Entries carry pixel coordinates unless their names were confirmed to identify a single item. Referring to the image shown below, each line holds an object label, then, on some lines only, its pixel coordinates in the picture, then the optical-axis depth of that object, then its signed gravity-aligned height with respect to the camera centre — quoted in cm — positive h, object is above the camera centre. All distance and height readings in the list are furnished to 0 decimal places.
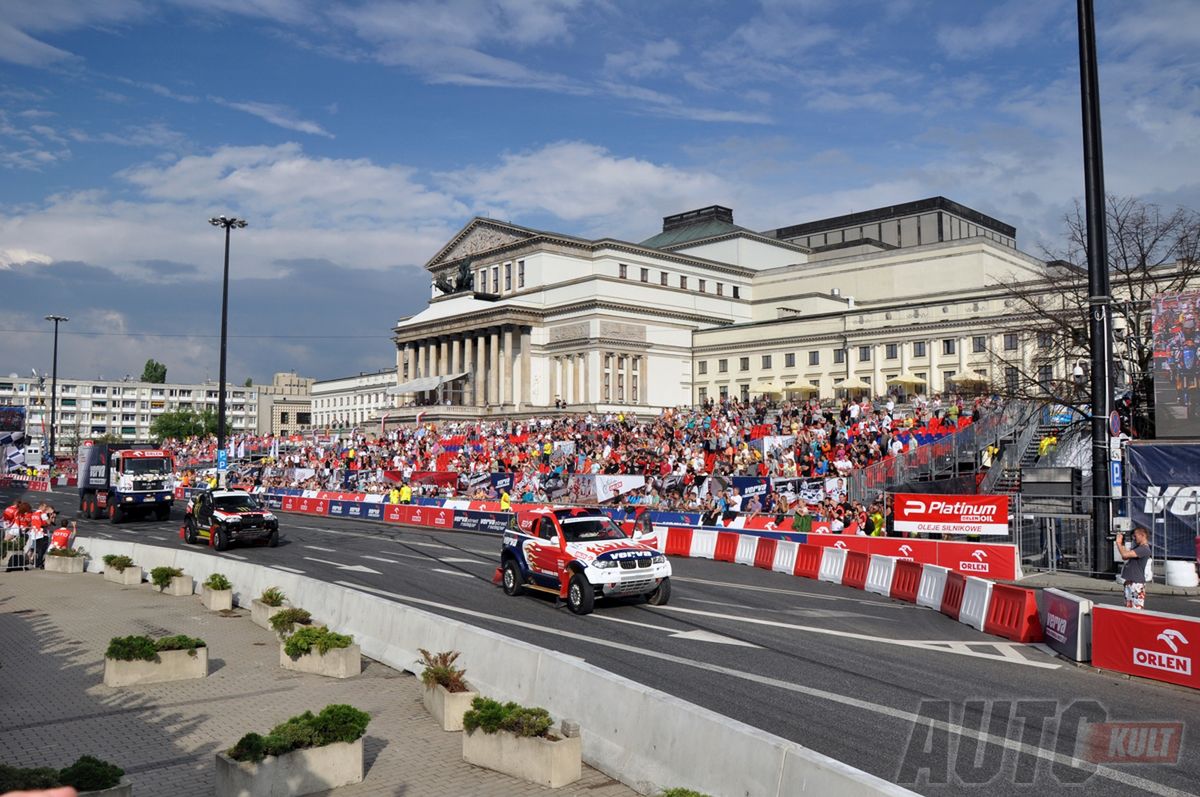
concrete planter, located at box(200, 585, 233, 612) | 1938 -299
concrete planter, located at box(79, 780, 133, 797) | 694 -251
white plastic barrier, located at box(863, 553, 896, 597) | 2083 -261
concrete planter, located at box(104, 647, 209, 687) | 1290 -296
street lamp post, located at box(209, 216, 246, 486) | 4262 +748
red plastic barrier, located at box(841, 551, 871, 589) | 2177 -260
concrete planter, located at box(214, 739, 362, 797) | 823 -286
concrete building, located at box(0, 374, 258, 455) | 17812 +960
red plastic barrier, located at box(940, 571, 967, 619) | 1767 -260
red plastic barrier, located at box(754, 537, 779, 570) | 2545 -263
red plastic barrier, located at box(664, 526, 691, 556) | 2897 -265
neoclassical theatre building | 7075 +1259
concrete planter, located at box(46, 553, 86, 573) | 2623 -304
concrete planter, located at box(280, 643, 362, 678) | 1352 -298
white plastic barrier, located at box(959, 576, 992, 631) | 1672 -260
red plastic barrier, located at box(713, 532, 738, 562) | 2722 -260
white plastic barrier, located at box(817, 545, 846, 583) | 2275 -262
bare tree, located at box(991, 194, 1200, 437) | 2873 +426
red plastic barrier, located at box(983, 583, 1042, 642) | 1541 -263
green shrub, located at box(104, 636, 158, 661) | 1290 -267
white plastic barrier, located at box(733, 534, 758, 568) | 2630 -260
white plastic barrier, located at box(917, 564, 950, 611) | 1875 -259
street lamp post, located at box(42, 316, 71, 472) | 7313 +905
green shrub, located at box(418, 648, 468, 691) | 1095 -255
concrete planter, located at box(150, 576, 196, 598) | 2177 -304
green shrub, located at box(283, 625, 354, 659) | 1357 -269
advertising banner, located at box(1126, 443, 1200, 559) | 2136 -82
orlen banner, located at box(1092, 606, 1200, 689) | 1216 -249
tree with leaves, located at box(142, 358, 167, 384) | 19000 +1649
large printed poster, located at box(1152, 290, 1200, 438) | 2233 +222
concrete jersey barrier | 697 -245
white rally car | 1800 -206
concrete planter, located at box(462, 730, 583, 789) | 873 -283
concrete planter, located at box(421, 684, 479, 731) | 1066 -285
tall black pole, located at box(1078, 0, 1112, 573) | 1939 +439
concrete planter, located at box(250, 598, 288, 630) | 1729 -294
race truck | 4109 -120
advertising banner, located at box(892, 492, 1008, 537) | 2311 -143
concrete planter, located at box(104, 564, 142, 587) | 2364 -305
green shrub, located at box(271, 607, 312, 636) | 1520 -266
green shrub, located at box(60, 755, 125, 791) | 706 -242
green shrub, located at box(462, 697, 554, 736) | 896 -253
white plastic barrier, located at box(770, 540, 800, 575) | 2469 -265
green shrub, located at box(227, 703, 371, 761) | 843 -258
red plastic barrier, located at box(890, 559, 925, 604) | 1973 -261
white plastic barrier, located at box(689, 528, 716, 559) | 2809 -264
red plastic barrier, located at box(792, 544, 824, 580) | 2372 -263
